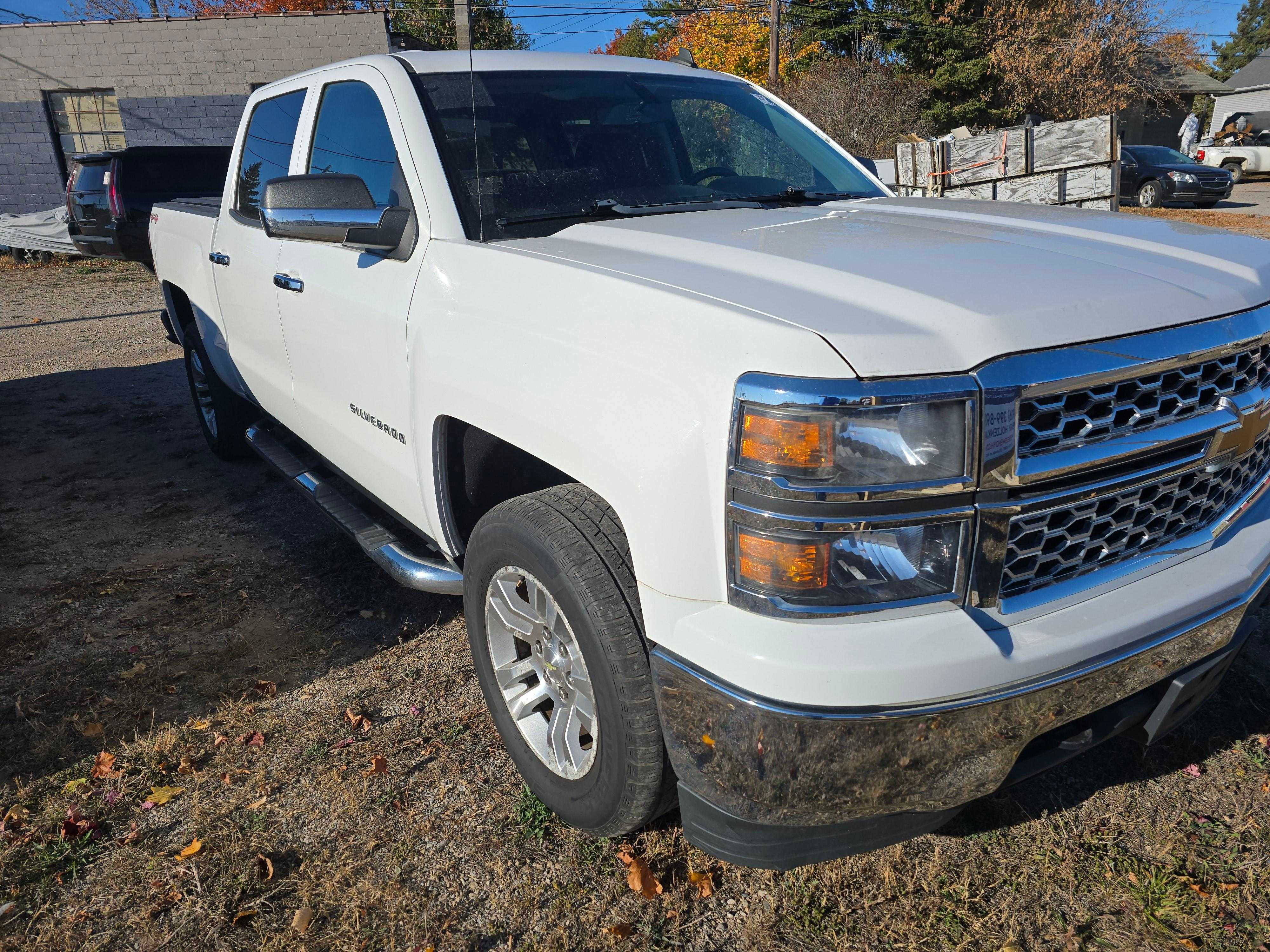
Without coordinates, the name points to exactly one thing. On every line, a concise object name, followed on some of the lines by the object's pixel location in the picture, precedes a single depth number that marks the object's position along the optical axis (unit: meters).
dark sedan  20.19
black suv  10.66
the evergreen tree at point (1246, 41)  77.31
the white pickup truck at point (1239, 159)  27.72
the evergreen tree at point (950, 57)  30.31
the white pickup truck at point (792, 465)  1.58
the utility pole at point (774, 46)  23.86
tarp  16.27
